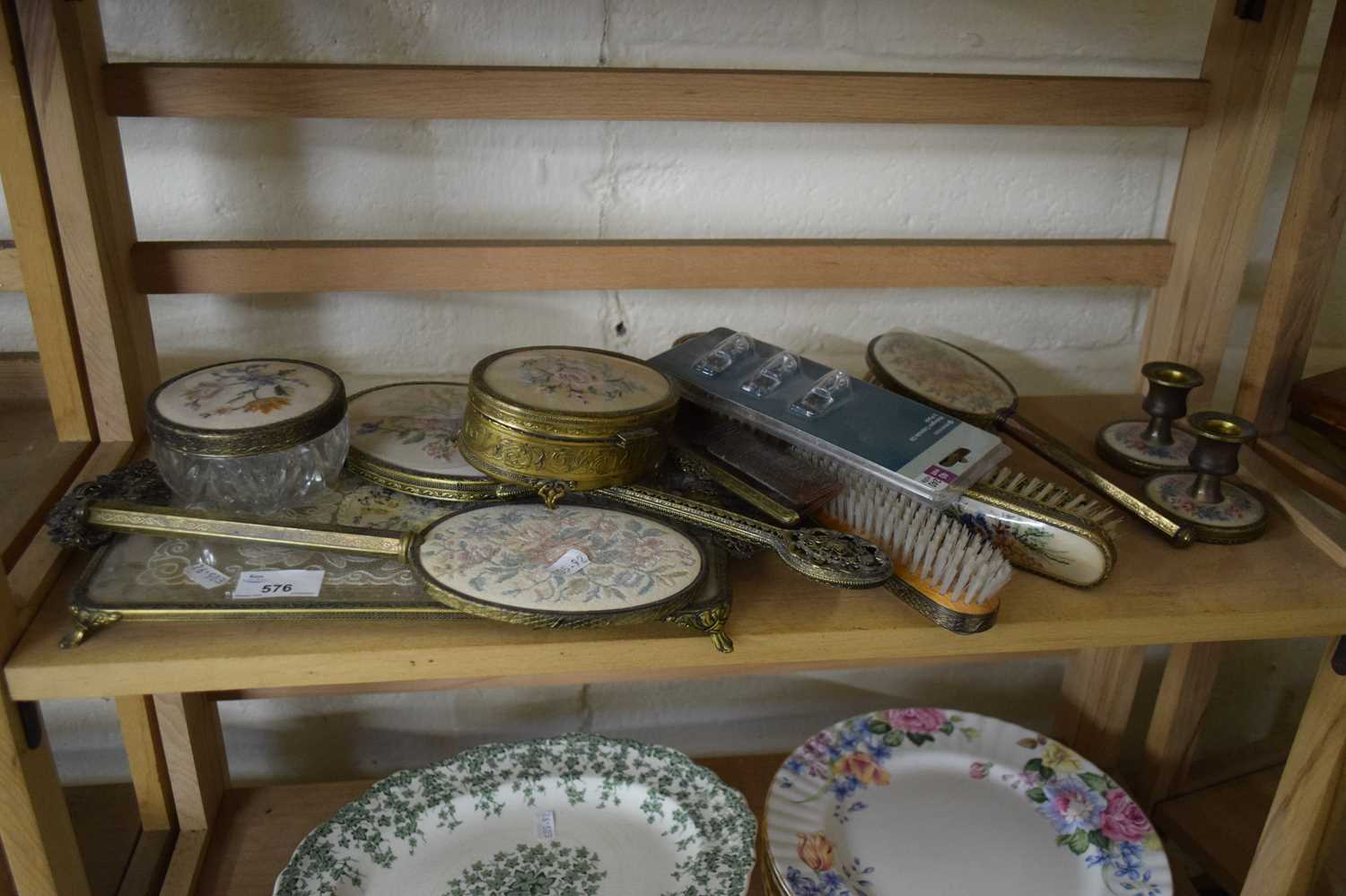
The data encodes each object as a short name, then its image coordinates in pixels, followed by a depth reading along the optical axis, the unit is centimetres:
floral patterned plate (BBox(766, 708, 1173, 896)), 80
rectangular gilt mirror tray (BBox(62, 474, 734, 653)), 56
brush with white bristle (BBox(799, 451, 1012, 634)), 59
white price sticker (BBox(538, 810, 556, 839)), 81
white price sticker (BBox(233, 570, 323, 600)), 58
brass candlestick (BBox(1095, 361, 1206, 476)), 74
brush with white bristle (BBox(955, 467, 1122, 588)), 63
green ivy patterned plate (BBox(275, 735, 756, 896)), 77
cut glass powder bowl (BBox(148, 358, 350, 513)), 59
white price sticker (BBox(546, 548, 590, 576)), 58
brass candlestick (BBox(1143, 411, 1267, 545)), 67
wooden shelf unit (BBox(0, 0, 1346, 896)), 56
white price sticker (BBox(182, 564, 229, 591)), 59
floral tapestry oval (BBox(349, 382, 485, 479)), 68
